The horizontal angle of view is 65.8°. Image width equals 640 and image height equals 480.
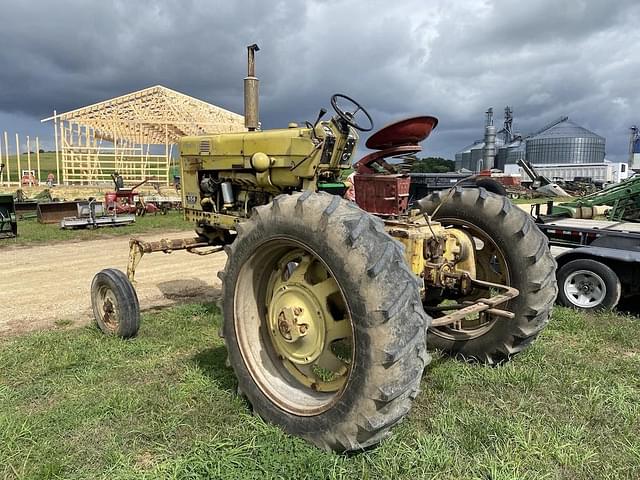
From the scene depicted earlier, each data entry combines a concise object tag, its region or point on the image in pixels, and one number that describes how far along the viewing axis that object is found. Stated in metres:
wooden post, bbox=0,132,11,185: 21.82
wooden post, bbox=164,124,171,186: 23.96
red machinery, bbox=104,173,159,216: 15.06
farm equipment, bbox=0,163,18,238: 11.58
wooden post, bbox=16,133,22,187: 22.52
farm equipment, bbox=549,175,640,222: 9.21
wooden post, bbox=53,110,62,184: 22.75
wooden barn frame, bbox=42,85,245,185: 23.83
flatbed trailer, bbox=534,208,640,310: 5.64
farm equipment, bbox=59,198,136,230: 13.11
